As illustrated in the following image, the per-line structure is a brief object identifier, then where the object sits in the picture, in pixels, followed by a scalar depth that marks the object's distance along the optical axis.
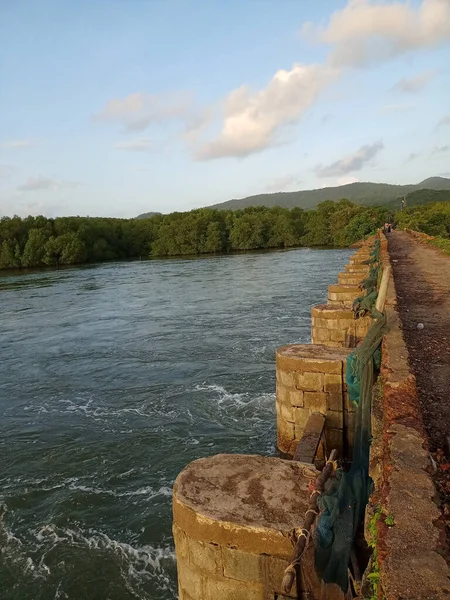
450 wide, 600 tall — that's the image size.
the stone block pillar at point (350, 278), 19.25
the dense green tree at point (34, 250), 75.06
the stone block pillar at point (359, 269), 20.20
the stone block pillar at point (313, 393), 8.53
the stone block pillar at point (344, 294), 16.41
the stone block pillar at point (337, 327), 12.48
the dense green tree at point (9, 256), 75.19
